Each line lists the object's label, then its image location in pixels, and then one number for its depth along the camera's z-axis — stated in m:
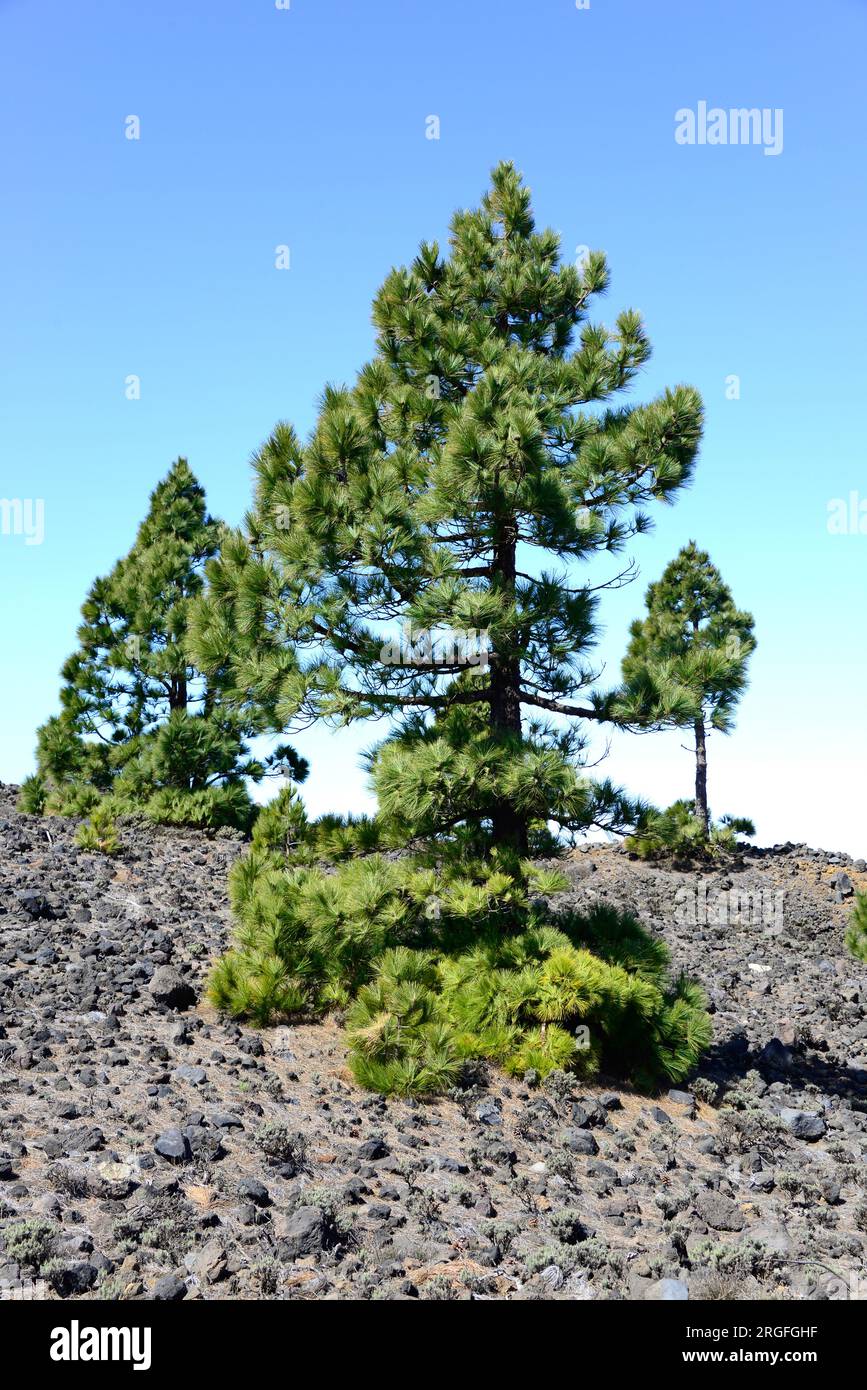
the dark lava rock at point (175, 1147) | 6.89
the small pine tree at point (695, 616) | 24.83
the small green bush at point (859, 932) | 10.65
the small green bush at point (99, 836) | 15.55
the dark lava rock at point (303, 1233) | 5.99
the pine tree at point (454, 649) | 9.17
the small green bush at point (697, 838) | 22.77
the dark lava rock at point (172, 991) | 10.03
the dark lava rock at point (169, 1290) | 5.34
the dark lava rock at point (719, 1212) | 7.05
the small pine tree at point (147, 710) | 18.72
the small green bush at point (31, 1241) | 5.48
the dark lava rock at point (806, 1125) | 9.12
